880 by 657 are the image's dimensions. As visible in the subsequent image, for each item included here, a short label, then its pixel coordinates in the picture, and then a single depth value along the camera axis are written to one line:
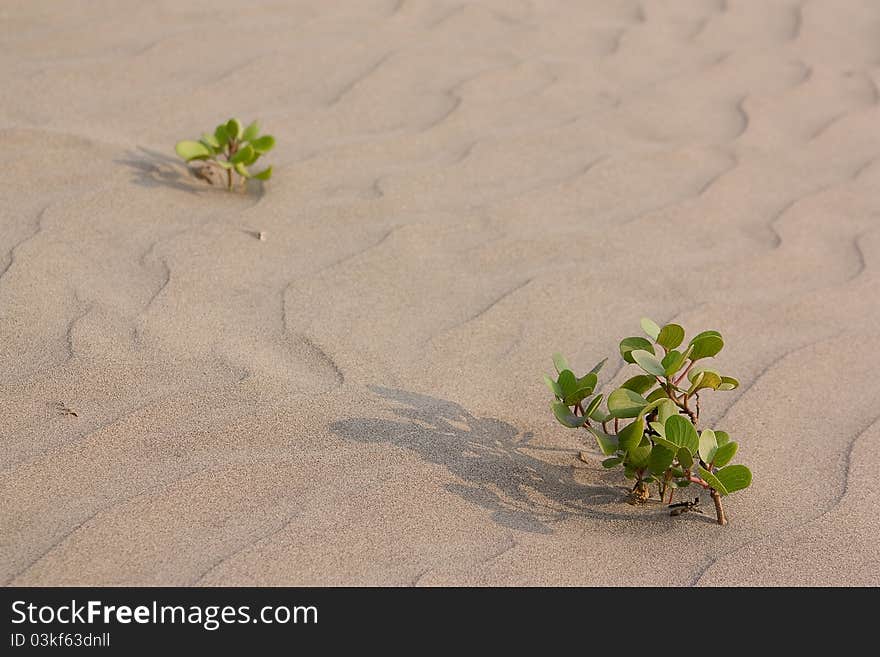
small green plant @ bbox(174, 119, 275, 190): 3.98
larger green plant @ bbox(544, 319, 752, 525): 3.15
